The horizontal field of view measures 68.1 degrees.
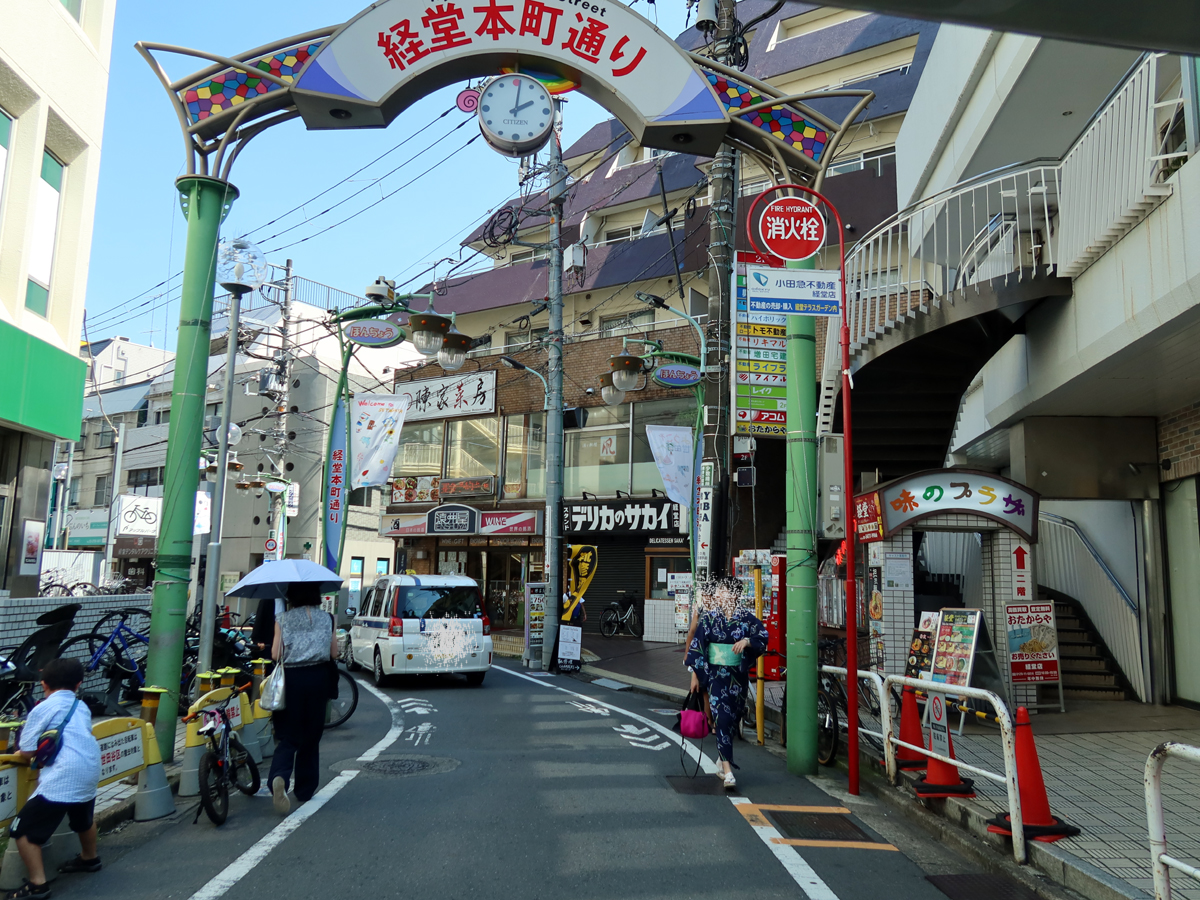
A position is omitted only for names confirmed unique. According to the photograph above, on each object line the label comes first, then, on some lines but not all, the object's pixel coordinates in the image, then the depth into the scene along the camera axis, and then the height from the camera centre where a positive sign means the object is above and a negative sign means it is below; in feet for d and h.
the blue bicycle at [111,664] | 34.19 -3.63
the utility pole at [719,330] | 43.32 +12.57
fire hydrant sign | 28.89 +11.59
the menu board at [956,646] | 30.50 -1.86
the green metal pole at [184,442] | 25.90 +3.96
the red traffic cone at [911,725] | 24.20 -3.63
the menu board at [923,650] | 32.65 -2.14
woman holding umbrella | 22.24 -2.42
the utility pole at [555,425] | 61.62 +11.02
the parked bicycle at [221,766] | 19.85 -4.57
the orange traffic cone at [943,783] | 21.68 -4.69
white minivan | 48.01 -2.77
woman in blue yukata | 25.34 -1.95
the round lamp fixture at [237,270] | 36.99 +12.80
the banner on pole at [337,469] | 47.39 +5.73
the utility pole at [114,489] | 97.63 +9.76
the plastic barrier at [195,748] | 21.83 -4.37
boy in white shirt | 15.40 -3.79
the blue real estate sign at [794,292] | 27.17 +9.07
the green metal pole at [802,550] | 27.53 +1.23
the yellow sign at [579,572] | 64.44 +0.77
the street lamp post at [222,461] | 30.78 +4.77
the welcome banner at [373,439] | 48.85 +7.61
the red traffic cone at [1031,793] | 18.20 -4.05
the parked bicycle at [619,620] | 84.43 -3.39
